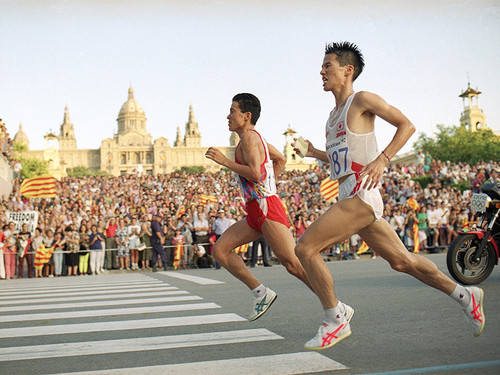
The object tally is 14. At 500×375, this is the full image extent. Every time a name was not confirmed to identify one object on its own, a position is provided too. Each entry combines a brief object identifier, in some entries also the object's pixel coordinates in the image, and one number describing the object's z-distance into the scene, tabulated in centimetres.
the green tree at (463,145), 6291
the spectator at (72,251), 1471
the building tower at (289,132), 4831
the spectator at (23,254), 1453
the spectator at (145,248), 1571
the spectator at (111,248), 1557
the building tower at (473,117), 9100
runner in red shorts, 471
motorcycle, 669
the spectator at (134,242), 1554
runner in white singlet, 372
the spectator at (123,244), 1555
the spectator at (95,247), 1501
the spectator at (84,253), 1496
